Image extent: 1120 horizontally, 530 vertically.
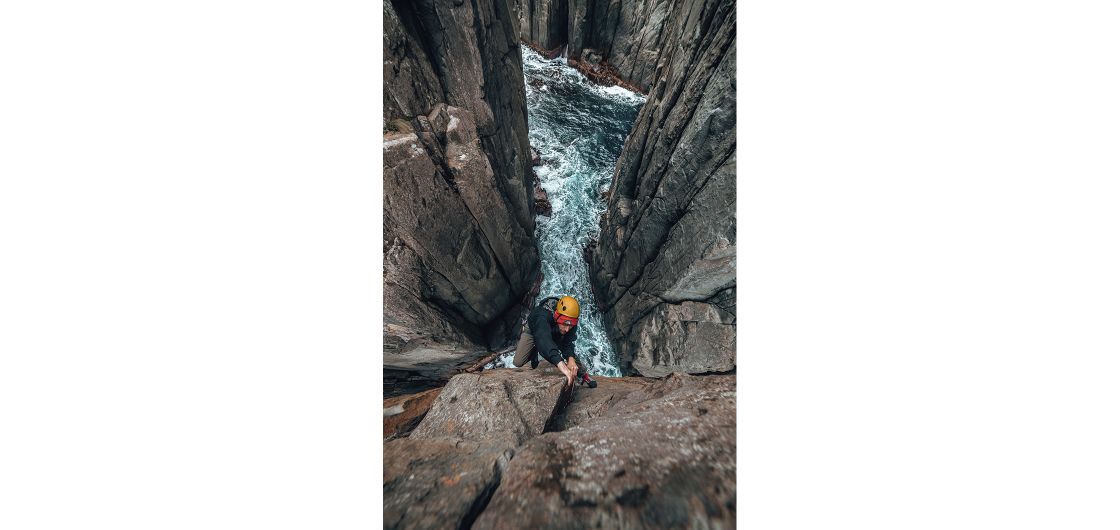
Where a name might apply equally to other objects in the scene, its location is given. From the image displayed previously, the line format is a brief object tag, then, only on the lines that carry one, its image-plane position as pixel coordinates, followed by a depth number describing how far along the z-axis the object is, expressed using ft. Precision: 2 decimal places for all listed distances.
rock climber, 18.45
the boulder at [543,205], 50.75
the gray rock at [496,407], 12.84
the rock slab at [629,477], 6.77
